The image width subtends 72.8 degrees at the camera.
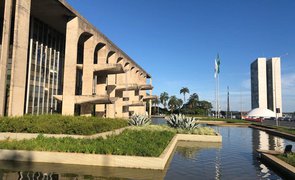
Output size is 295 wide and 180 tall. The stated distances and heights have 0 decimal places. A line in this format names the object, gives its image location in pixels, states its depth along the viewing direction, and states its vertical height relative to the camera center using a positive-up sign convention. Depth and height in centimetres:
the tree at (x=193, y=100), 9597 +297
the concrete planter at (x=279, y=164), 721 -229
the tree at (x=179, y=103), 9353 +119
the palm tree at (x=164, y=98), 9976 +386
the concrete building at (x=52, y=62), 1617 +472
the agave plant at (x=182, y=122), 1743 -143
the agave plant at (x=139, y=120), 2094 -155
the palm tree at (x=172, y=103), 9381 +137
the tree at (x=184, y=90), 10256 +823
